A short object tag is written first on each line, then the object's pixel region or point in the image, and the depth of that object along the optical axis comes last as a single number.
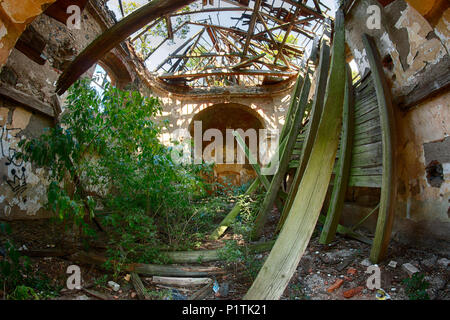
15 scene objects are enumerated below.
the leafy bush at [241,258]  2.46
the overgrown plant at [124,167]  2.18
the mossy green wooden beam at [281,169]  3.46
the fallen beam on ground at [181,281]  2.51
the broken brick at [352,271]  2.19
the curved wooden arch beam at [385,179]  2.10
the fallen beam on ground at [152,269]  2.59
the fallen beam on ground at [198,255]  2.96
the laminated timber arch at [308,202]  1.49
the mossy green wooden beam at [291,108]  4.62
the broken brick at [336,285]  2.07
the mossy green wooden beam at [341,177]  2.60
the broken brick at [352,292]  1.93
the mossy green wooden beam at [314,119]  2.97
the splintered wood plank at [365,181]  2.46
